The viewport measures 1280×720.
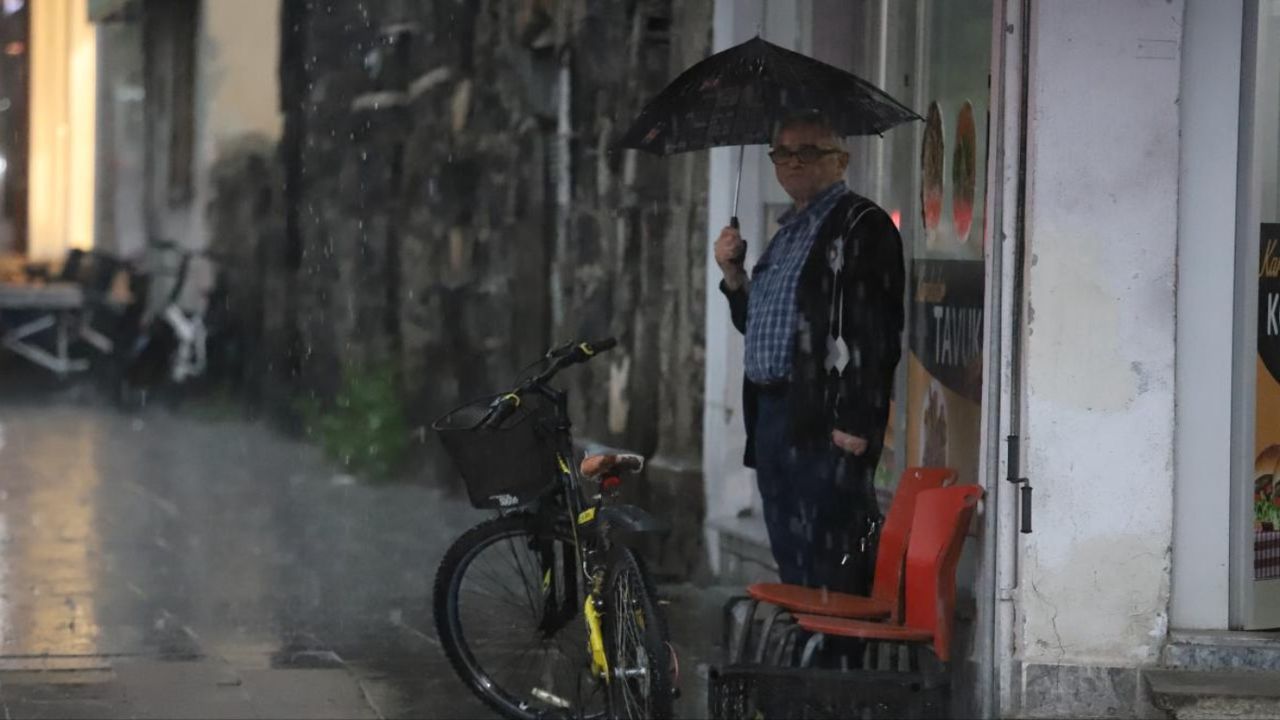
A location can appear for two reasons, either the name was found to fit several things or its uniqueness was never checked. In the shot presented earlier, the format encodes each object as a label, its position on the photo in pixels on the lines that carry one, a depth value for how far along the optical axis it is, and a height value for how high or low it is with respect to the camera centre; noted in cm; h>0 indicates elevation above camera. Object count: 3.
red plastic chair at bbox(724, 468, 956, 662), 1379 -127
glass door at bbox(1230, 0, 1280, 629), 1380 -47
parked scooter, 4006 -147
